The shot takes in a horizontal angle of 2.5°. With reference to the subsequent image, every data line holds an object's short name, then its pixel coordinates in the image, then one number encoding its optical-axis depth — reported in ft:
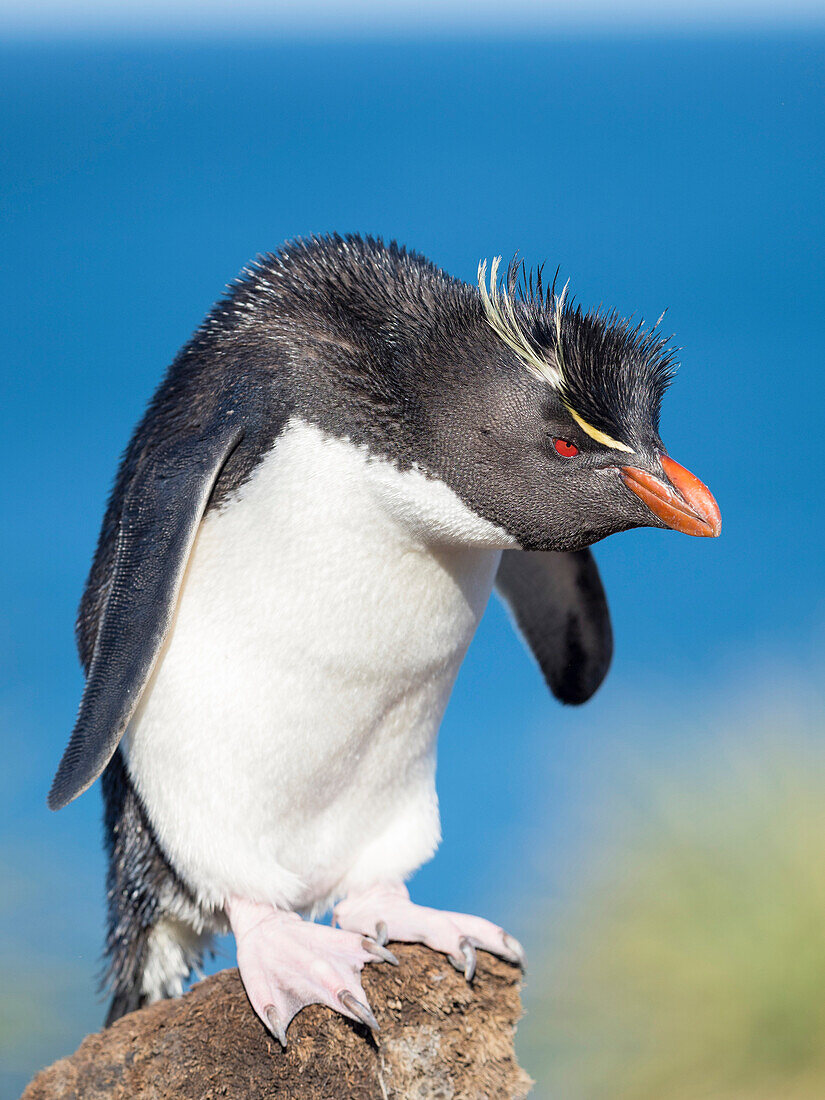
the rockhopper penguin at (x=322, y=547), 28.77
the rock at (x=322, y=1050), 28.77
